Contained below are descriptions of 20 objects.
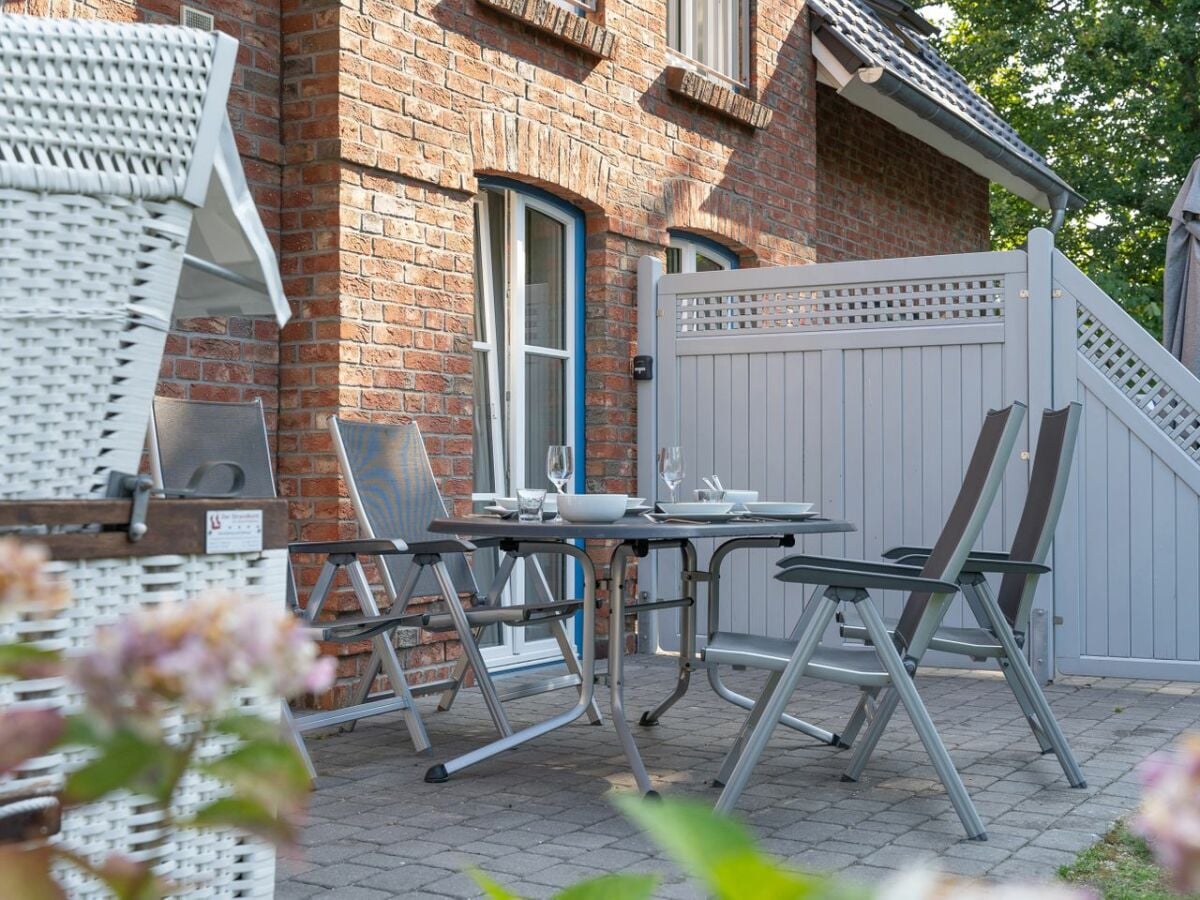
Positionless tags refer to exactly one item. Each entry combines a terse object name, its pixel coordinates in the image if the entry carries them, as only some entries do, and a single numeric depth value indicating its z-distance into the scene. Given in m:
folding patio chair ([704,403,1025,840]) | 3.48
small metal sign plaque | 1.53
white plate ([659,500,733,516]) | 4.34
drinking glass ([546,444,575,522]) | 4.41
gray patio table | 3.83
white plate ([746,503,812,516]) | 4.70
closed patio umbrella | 6.97
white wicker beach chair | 1.36
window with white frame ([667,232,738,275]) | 7.95
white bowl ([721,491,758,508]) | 4.76
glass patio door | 6.37
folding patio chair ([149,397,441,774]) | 4.16
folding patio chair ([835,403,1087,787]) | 4.09
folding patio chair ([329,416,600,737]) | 4.46
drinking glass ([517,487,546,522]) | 4.27
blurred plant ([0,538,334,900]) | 0.53
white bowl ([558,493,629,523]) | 4.04
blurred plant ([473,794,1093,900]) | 0.39
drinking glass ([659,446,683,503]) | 4.63
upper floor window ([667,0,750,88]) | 7.96
